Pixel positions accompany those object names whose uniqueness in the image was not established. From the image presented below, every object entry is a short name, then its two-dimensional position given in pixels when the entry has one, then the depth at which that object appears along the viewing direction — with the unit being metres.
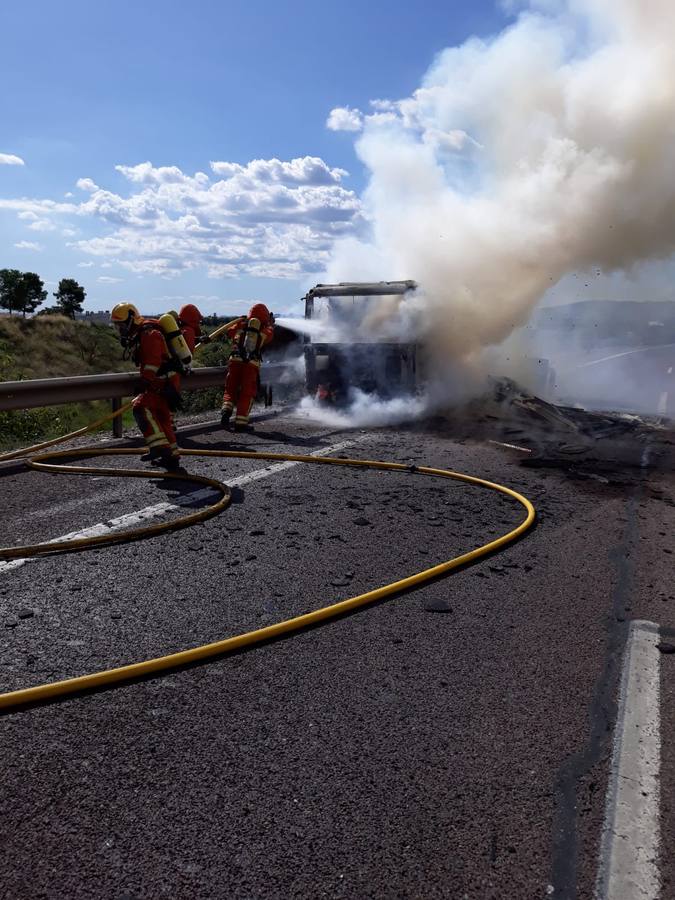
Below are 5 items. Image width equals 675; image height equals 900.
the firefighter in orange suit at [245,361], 9.88
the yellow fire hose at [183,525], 2.85
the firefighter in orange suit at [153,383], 7.14
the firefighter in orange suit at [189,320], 10.02
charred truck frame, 11.59
